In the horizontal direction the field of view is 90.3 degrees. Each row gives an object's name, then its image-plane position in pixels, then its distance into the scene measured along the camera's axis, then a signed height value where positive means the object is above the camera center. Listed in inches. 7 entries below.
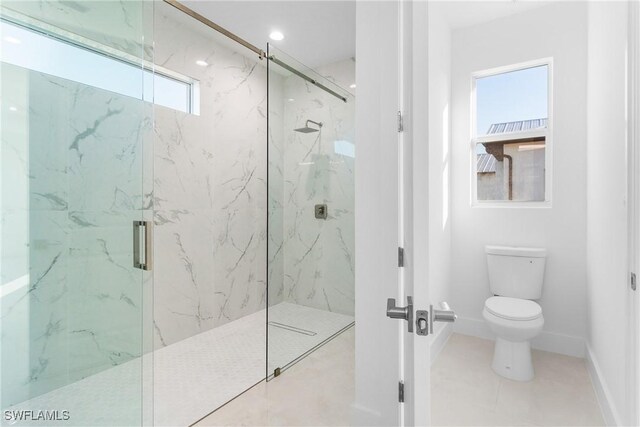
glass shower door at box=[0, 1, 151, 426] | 47.1 +0.2
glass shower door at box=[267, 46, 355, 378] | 91.9 +1.6
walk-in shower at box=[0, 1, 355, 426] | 48.4 +0.0
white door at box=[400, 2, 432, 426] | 29.6 -0.4
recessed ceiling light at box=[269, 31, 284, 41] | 104.9 +59.3
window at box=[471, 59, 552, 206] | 100.6 +25.7
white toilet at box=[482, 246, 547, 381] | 80.6 -25.4
